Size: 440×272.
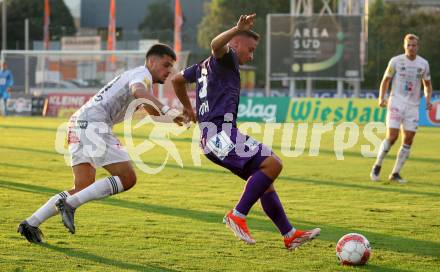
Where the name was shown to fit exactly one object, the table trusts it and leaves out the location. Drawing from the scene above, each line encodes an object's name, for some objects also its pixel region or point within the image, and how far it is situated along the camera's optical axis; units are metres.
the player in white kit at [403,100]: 29.87
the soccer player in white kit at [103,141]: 16.87
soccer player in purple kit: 16.34
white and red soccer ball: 15.30
